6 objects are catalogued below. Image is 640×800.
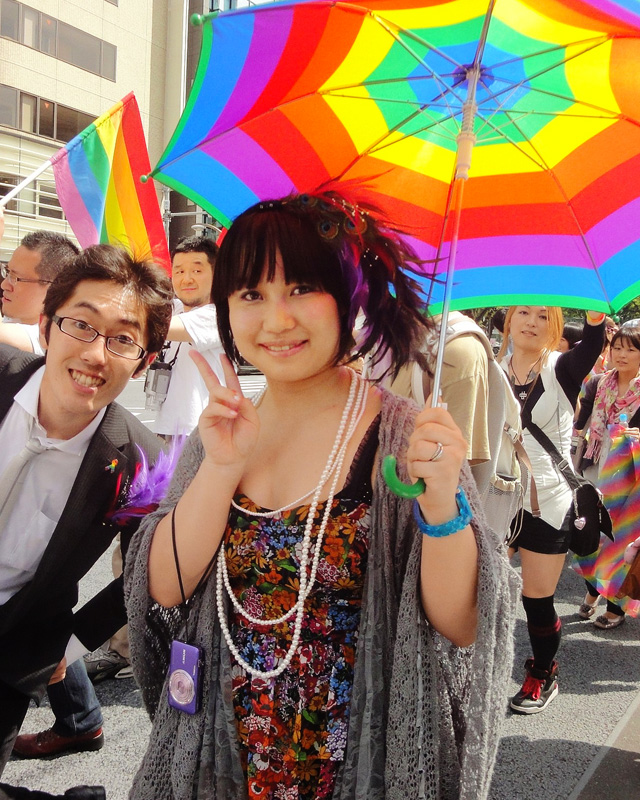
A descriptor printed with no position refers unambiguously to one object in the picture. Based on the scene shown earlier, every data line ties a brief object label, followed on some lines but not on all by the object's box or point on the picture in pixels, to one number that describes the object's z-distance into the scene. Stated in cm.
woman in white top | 321
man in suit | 189
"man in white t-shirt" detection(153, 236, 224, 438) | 337
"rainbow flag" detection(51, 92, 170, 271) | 309
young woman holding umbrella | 120
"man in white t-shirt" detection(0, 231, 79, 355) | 336
